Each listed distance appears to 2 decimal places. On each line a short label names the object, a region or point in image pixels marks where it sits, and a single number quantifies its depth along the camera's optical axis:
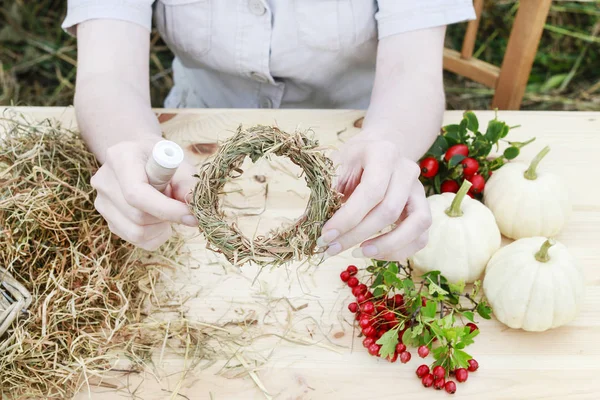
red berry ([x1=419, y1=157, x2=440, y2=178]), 1.05
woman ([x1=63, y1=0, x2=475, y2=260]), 0.78
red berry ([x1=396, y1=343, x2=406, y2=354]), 0.86
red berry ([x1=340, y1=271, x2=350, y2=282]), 0.96
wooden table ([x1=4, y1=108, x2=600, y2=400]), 0.84
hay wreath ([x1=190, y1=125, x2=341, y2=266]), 0.67
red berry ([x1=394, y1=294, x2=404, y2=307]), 0.90
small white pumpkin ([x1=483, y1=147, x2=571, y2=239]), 0.99
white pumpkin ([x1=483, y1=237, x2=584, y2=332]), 0.87
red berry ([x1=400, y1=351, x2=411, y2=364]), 0.85
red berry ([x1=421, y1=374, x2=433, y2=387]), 0.83
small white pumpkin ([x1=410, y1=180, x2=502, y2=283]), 0.93
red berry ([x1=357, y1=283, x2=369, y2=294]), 0.91
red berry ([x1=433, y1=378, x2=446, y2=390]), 0.82
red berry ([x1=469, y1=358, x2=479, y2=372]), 0.84
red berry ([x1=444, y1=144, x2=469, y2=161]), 1.07
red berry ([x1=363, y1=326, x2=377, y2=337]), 0.86
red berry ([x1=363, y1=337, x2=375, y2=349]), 0.86
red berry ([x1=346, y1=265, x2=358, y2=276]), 0.96
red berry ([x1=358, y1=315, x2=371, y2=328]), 0.87
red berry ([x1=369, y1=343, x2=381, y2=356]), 0.85
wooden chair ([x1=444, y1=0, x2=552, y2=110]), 1.34
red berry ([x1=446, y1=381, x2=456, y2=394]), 0.82
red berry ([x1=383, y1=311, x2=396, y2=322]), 0.87
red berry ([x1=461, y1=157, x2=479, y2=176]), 1.04
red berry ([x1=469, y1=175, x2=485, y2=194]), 1.05
